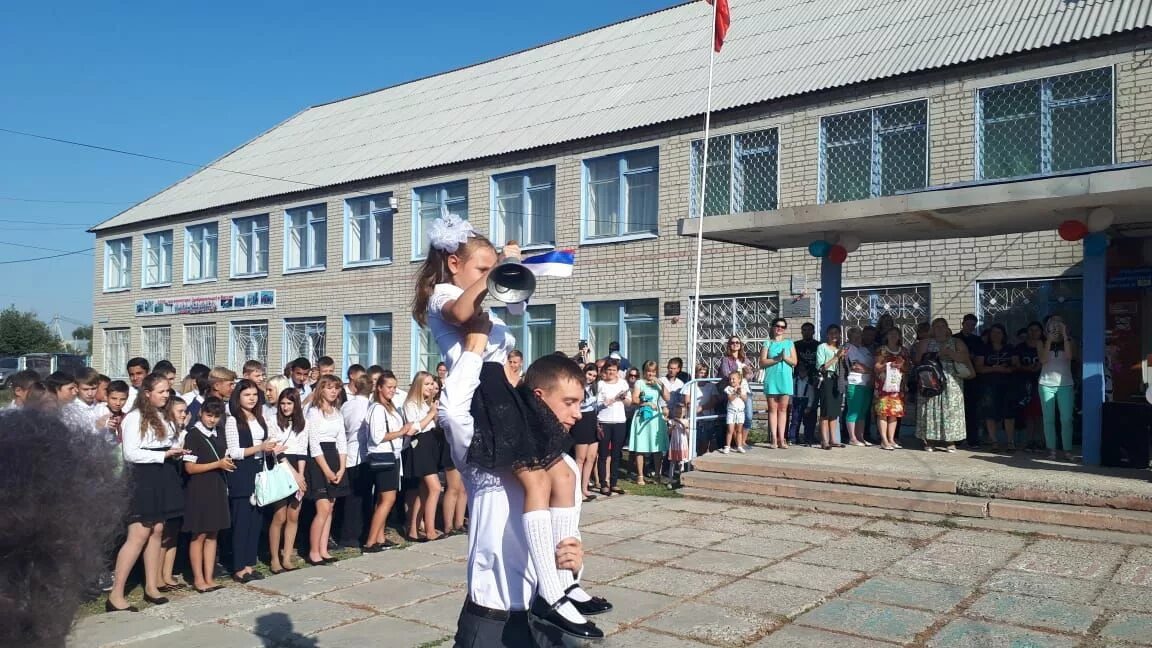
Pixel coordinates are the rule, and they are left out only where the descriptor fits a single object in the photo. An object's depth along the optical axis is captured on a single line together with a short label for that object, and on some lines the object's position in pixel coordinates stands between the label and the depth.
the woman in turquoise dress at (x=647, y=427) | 11.46
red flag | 13.74
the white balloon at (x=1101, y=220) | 9.20
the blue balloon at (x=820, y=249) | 11.59
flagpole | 11.25
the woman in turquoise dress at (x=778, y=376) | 11.34
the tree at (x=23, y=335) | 60.22
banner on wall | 26.20
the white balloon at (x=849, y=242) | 11.57
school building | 12.05
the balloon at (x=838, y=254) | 11.50
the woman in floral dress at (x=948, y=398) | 10.67
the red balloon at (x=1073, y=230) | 9.41
